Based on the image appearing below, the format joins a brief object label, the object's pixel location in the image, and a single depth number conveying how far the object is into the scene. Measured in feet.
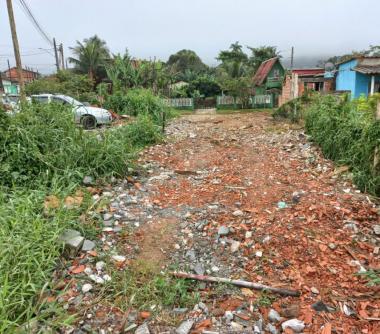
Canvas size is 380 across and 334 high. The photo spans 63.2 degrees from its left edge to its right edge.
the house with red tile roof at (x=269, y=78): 71.82
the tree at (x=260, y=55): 92.32
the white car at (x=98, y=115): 32.42
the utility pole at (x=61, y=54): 77.02
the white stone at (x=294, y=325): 6.59
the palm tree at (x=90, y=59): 76.62
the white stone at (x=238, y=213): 11.39
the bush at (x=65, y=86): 47.24
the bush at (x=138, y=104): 34.36
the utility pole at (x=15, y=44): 31.62
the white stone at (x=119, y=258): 8.84
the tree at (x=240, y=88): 60.85
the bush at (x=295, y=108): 29.60
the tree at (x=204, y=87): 73.51
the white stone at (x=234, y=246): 9.40
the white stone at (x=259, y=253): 9.09
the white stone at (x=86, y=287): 7.70
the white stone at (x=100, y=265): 8.45
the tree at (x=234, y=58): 73.77
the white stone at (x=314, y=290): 7.67
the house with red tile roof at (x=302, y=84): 36.65
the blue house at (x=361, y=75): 45.75
